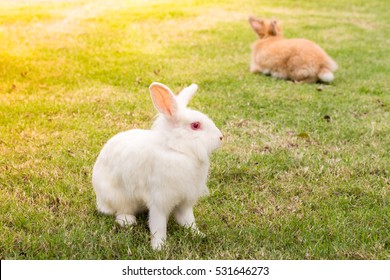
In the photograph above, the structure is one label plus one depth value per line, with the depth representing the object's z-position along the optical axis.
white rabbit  2.78
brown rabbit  6.98
